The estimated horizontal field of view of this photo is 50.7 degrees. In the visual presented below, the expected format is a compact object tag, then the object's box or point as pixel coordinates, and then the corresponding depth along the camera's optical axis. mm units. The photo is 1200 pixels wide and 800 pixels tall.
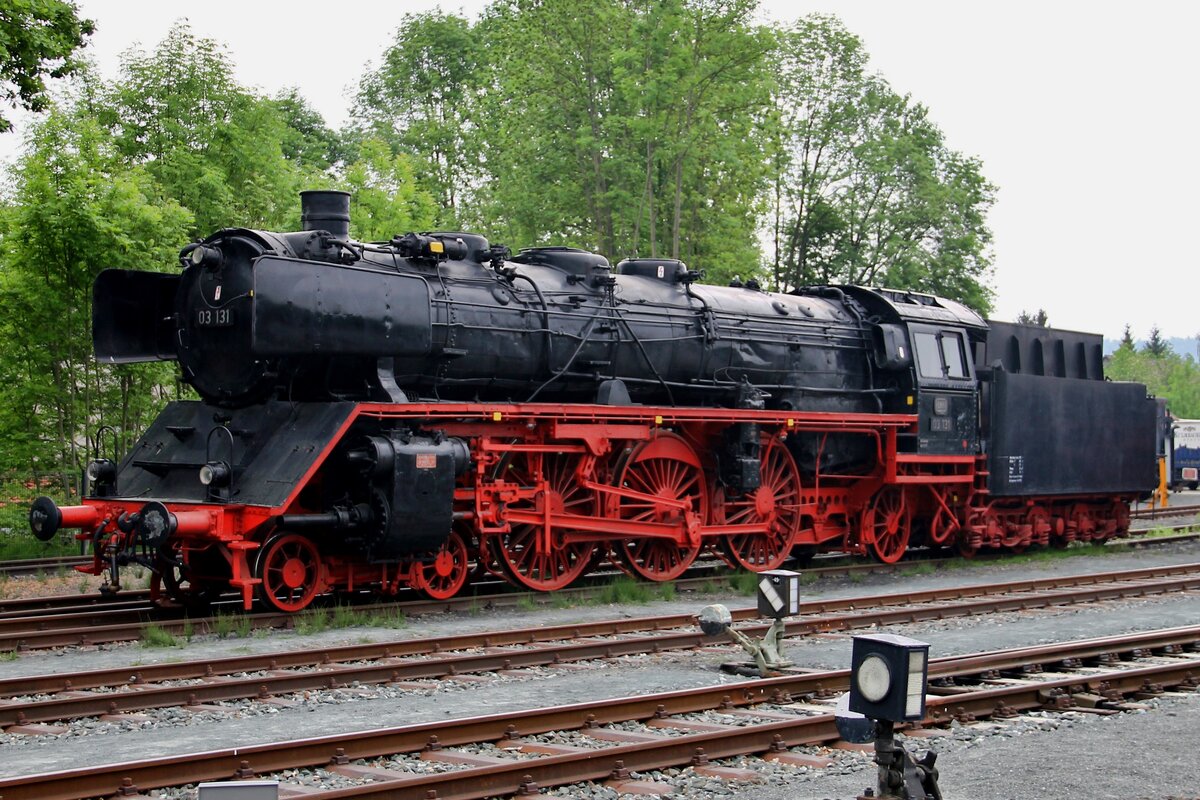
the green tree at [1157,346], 88562
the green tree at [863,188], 41969
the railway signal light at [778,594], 9898
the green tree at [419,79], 47406
